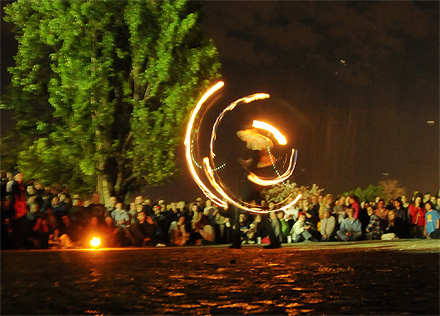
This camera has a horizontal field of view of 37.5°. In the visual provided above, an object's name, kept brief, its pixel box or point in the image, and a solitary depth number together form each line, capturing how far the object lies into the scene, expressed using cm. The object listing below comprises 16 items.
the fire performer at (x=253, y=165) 1283
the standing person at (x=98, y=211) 1576
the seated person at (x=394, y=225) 1783
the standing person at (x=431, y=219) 1683
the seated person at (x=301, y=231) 1723
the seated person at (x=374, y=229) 1723
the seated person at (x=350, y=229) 1695
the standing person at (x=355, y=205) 1756
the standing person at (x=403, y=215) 1789
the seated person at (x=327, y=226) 1709
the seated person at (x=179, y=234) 1655
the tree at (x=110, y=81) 2081
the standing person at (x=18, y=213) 1363
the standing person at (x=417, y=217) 1755
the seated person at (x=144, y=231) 1623
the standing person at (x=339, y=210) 1725
